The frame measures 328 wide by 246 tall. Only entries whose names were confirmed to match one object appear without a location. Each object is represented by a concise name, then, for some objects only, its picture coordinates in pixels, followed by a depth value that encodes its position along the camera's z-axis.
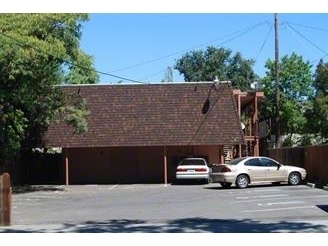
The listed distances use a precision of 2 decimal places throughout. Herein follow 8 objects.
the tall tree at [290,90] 57.34
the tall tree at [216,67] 85.62
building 35.78
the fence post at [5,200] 13.82
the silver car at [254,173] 28.56
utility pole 38.97
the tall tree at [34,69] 25.38
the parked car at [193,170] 32.78
